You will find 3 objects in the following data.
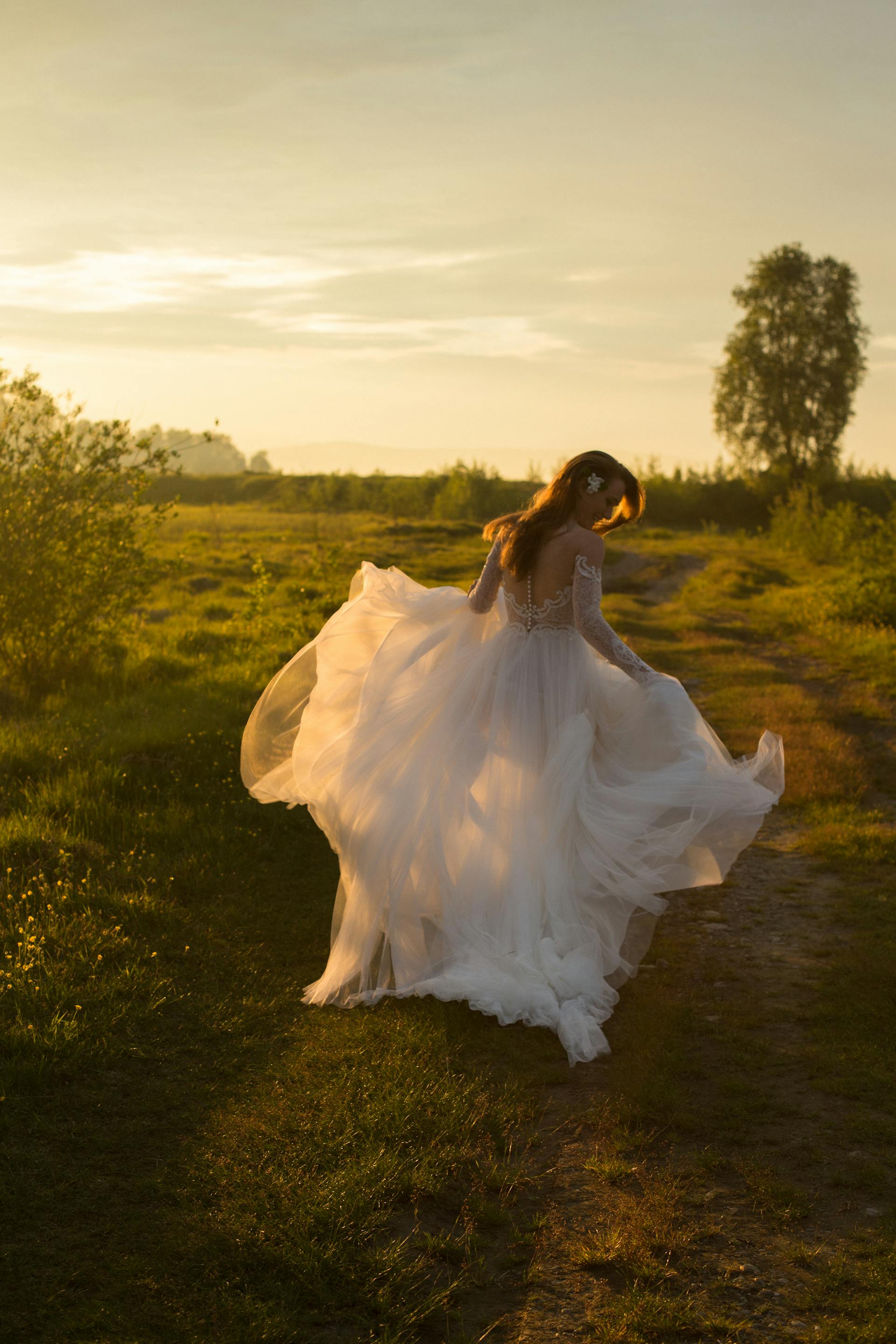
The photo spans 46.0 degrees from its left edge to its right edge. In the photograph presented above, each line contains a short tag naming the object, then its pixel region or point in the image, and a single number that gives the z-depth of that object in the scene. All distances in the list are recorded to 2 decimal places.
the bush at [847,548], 17.84
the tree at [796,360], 50.44
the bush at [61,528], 10.97
